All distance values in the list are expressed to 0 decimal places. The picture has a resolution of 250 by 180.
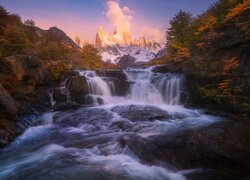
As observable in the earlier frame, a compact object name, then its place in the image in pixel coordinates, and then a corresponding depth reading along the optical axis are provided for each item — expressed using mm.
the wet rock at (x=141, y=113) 12633
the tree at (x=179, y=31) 23273
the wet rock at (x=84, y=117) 12577
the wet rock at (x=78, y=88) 17188
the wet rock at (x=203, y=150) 6680
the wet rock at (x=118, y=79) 19225
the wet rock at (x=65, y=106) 15594
